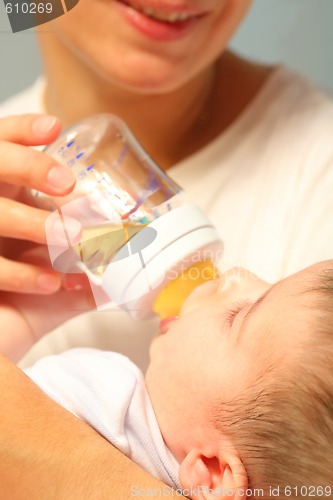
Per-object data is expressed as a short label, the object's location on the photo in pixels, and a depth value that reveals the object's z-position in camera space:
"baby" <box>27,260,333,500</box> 0.49
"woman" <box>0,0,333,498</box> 0.59
